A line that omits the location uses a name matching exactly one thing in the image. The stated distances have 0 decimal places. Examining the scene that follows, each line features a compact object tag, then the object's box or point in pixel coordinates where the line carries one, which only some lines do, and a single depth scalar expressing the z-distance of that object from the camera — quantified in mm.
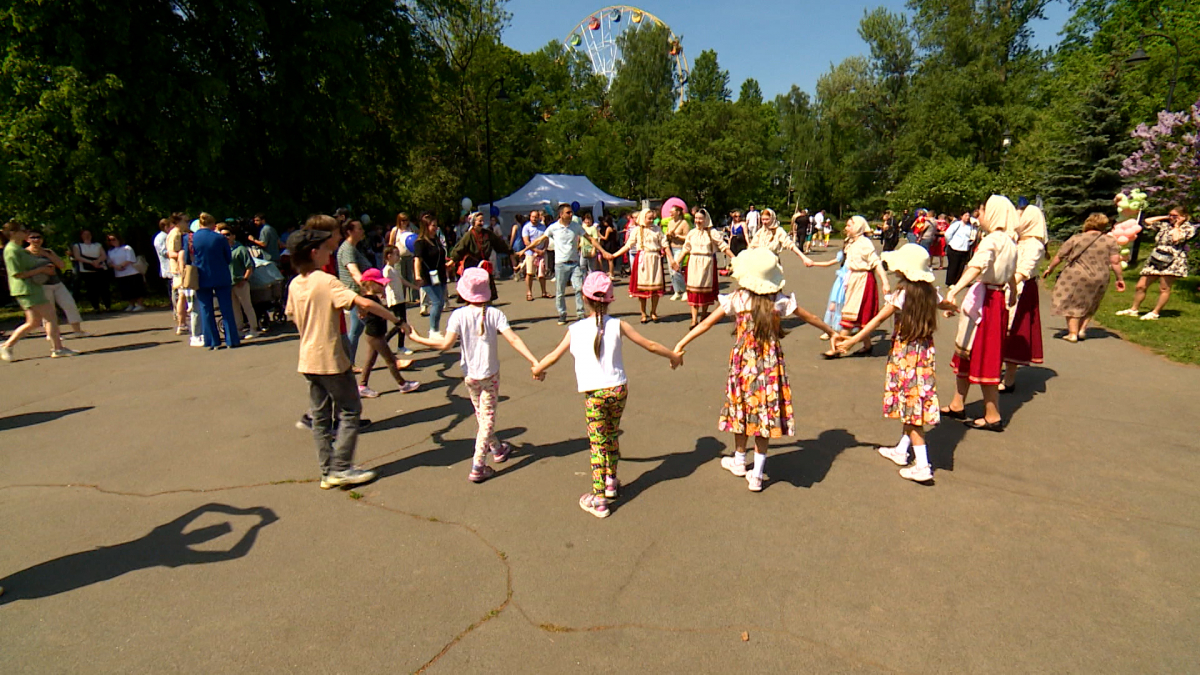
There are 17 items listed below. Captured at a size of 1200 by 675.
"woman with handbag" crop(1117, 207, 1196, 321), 10734
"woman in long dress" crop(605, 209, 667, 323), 11391
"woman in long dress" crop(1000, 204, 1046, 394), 6488
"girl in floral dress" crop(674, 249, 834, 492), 4641
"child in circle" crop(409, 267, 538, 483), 4930
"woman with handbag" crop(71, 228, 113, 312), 13656
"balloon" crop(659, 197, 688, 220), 14817
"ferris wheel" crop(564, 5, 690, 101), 62875
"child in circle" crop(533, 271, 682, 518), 4273
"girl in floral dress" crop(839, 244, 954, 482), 4855
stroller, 10961
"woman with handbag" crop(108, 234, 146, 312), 14133
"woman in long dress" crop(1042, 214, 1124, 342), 9031
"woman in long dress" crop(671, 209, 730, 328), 10500
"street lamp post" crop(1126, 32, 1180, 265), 17406
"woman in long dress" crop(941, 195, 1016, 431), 5809
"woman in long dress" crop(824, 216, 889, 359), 8719
